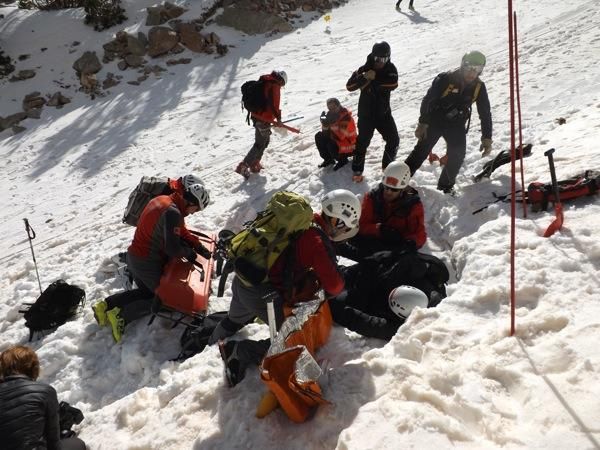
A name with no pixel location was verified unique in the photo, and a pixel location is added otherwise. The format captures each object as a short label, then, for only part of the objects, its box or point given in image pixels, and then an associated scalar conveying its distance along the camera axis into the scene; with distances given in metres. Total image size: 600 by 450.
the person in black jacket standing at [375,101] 6.69
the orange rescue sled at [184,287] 5.19
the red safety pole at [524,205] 5.14
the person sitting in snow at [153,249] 5.01
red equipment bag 5.04
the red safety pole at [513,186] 3.14
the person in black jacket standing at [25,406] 2.95
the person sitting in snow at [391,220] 4.96
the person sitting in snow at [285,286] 3.57
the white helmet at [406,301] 4.10
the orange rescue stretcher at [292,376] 2.96
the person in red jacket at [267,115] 7.91
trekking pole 6.05
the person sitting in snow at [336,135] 7.70
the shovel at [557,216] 4.61
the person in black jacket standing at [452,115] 5.98
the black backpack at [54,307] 5.61
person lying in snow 4.17
